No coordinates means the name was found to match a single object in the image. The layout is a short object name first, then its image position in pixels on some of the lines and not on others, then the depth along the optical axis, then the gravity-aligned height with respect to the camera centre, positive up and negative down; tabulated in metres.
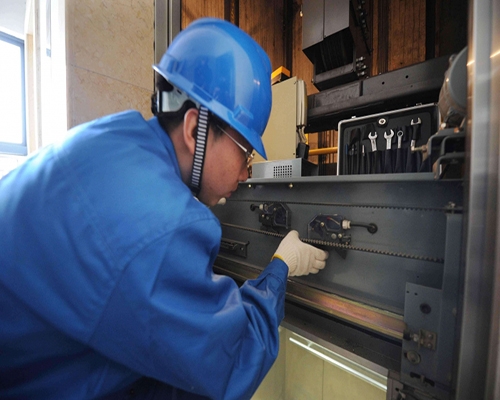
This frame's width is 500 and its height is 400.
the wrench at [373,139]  1.07 +0.26
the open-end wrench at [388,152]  1.03 +0.19
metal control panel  0.67 -0.24
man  0.41 -0.14
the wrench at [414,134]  0.97 +0.27
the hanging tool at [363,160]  1.10 +0.17
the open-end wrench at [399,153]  1.01 +0.19
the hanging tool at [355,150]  1.11 +0.22
